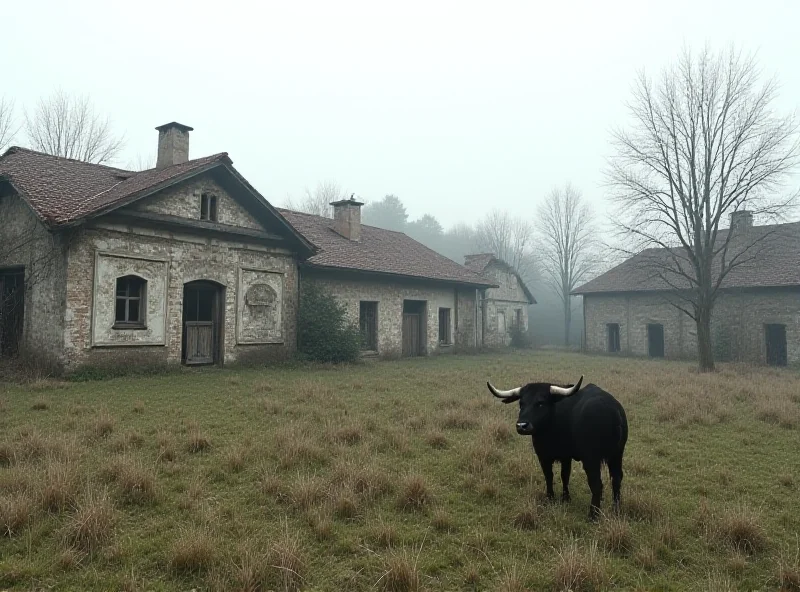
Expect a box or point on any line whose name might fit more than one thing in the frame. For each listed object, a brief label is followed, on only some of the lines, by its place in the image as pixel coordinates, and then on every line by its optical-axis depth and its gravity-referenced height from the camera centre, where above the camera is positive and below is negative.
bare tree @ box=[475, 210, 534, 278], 52.59 +9.09
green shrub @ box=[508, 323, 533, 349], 31.08 -0.60
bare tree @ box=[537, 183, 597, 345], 42.55 +7.14
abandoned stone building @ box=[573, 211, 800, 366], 22.11 +0.81
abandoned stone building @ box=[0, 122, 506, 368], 11.69 +1.82
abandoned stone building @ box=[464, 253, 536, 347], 29.31 +1.67
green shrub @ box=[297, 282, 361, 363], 16.33 -0.05
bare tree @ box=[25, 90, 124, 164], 27.02 +10.15
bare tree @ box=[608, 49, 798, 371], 17.66 +5.23
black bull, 4.46 -0.88
